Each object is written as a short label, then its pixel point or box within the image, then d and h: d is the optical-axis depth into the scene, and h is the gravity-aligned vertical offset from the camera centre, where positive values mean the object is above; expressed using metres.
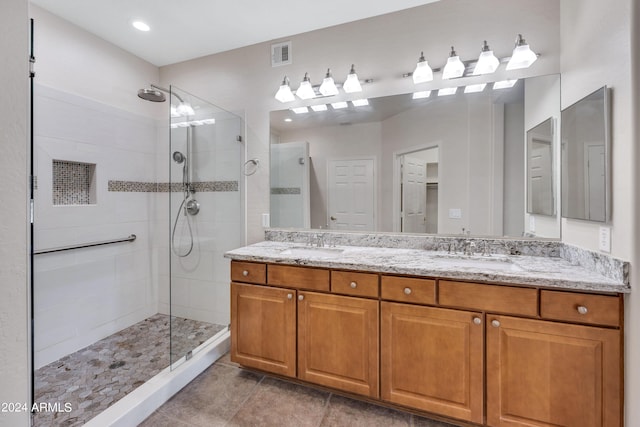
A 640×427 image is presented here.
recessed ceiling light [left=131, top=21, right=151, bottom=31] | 2.19 +1.52
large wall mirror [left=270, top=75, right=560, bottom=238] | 1.83 +0.39
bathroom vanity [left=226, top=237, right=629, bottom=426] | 1.23 -0.63
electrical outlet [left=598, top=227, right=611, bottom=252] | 1.28 -0.13
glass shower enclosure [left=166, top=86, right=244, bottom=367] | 2.38 -0.01
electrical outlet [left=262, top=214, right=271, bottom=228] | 2.43 -0.07
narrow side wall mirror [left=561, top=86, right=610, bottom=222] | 1.30 +0.29
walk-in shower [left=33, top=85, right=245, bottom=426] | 1.98 -0.22
